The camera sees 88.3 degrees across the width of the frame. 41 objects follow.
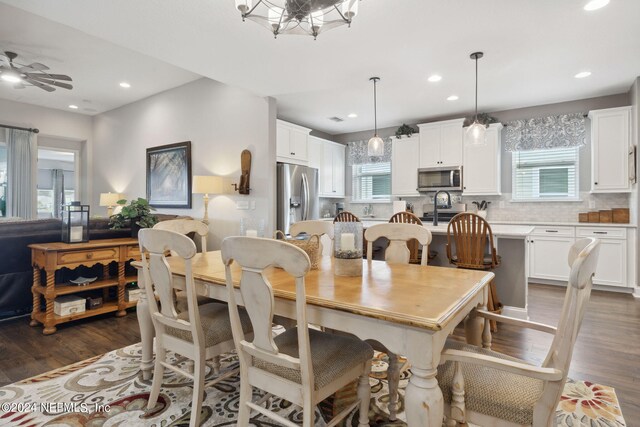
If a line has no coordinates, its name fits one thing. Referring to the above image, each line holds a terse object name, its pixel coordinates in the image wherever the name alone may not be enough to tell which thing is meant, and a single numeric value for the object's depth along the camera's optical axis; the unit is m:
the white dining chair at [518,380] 1.00
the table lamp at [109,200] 5.81
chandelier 1.86
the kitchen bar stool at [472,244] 2.80
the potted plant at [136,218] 3.58
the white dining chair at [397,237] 1.99
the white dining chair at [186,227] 2.23
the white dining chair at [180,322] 1.55
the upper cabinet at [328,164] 6.02
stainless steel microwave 5.33
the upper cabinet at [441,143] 5.34
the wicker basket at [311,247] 1.77
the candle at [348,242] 1.63
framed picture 5.02
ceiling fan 3.91
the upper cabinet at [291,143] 5.06
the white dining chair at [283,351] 1.17
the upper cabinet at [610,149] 4.29
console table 2.91
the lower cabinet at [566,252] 4.20
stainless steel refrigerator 4.53
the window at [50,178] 9.84
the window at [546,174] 4.91
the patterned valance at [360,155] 6.51
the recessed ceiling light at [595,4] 2.37
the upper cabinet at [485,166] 5.09
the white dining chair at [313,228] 2.49
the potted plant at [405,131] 5.82
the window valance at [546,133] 4.75
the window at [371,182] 6.65
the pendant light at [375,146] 3.93
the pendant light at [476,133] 3.51
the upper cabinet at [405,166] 5.83
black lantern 3.17
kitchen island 3.16
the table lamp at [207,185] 4.18
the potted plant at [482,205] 5.38
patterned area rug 1.70
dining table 1.04
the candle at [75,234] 3.17
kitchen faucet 3.82
